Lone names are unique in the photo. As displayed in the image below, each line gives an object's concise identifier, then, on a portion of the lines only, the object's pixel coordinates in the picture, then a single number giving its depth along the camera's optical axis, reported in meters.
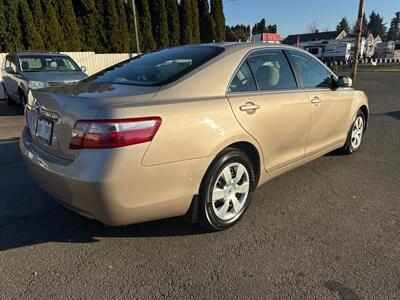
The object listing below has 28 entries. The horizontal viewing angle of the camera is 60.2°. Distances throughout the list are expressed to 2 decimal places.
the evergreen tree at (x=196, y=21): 25.22
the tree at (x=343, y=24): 121.76
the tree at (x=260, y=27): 97.85
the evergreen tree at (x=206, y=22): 26.41
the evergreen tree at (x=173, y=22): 23.75
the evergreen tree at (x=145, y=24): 22.36
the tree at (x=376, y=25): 120.56
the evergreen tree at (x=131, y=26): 21.39
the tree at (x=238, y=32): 62.14
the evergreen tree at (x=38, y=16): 15.74
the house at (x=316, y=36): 75.75
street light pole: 19.78
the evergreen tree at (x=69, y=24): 17.14
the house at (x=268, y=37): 42.42
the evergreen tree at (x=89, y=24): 18.92
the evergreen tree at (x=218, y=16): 26.94
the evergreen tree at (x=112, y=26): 19.72
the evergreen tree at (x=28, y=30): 15.10
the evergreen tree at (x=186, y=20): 24.41
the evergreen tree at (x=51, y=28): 16.27
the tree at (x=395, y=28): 133.15
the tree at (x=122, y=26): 20.31
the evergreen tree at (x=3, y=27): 14.55
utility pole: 12.40
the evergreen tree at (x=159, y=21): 23.16
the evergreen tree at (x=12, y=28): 14.74
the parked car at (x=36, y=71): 8.53
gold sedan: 2.32
